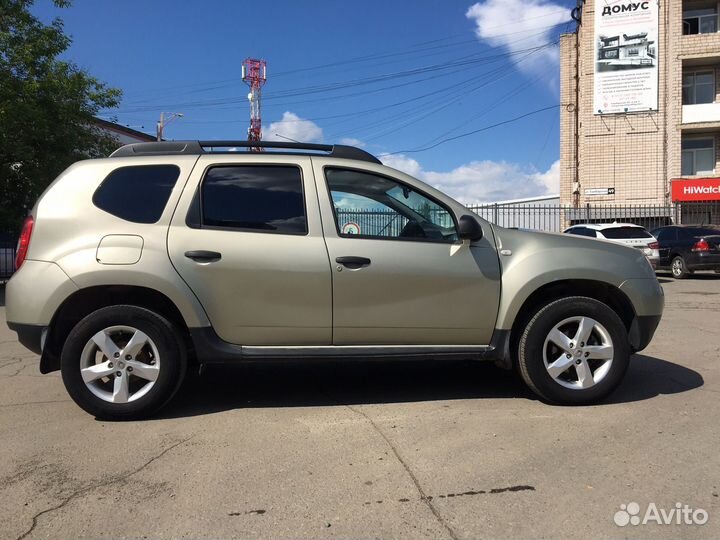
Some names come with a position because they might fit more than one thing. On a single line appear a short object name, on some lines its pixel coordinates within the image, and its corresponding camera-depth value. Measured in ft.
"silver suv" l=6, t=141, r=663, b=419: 13.19
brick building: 87.45
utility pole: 110.70
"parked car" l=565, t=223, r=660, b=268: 46.83
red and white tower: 147.43
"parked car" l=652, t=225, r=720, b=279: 50.42
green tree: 46.01
